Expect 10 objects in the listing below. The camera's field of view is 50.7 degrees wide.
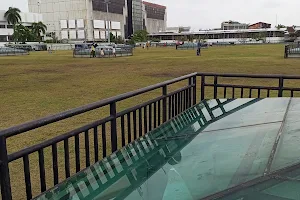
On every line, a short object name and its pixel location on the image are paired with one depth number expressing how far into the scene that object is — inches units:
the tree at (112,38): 4003.0
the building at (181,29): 6279.5
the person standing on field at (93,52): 1406.6
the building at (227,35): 4485.7
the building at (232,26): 6101.4
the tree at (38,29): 3536.7
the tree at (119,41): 3903.5
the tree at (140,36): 4151.1
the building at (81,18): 4183.1
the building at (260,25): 5930.1
